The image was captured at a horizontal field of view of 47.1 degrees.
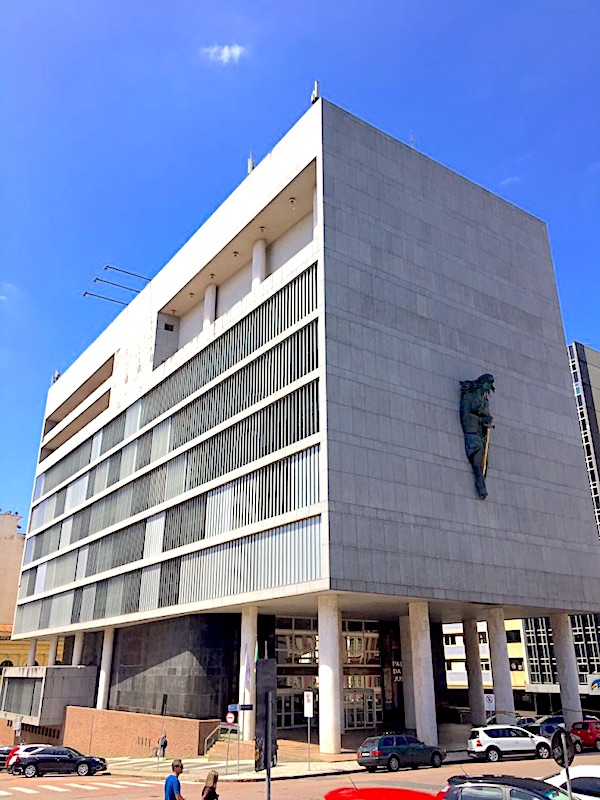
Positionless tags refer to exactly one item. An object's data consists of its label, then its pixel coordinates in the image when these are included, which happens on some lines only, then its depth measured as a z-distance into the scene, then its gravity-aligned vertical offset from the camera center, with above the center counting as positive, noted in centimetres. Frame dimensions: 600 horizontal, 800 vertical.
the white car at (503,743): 3098 -229
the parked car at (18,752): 3616 -311
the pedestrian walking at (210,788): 1286 -172
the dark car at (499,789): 1240 -172
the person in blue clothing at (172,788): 1281 -172
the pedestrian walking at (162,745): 3819 -291
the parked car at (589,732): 3362 -201
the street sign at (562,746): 1243 -97
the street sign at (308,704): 2950 -65
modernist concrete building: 3578 +1315
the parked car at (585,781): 1472 -188
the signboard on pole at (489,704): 3612 -76
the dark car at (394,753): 2795 -247
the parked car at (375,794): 1268 -183
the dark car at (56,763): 3562 -362
